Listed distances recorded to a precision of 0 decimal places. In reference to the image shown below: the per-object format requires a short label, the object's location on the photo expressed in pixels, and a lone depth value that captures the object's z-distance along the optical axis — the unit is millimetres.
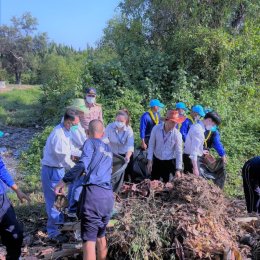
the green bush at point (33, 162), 5651
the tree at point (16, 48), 36293
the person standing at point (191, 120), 4945
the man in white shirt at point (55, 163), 3370
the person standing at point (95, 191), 2601
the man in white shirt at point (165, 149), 4016
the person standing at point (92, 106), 5101
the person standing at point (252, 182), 3775
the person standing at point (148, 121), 5150
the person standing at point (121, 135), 4411
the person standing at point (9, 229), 2661
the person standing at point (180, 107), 5115
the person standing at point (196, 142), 4162
